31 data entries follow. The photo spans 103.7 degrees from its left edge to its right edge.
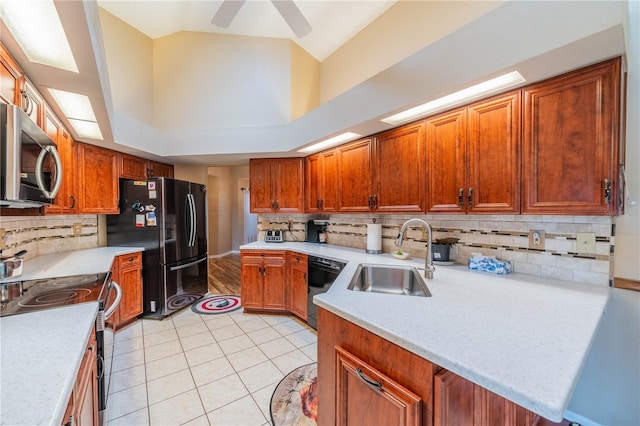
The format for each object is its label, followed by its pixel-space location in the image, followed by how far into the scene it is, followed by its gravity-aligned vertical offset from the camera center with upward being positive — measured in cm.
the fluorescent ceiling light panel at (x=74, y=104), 171 +80
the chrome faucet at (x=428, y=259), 162 -32
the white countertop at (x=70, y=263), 182 -44
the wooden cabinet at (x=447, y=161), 179 +37
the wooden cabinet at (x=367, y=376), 83 -63
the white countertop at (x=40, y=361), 60 -47
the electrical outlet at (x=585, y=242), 148 -19
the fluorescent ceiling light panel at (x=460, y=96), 145 +76
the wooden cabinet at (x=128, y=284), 272 -83
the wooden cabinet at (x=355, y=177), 252 +36
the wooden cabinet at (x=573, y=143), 124 +36
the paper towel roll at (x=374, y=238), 264 -29
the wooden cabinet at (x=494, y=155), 154 +36
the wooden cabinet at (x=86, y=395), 81 -70
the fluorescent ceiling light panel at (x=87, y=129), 221 +79
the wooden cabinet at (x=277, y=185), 335 +36
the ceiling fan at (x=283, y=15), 178 +148
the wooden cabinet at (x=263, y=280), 310 -85
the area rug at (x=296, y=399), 162 -133
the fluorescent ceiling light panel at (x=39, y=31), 101 +83
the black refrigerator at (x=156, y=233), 305 -27
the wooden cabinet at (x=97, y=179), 271 +37
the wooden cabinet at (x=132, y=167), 312 +59
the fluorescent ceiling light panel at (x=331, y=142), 253 +76
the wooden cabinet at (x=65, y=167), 204 +44
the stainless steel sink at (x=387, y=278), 180 -51
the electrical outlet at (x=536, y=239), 167 -20
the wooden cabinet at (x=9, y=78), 120 +68
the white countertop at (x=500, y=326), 66 -44
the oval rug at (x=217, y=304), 334 -131
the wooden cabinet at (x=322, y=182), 293 +36
